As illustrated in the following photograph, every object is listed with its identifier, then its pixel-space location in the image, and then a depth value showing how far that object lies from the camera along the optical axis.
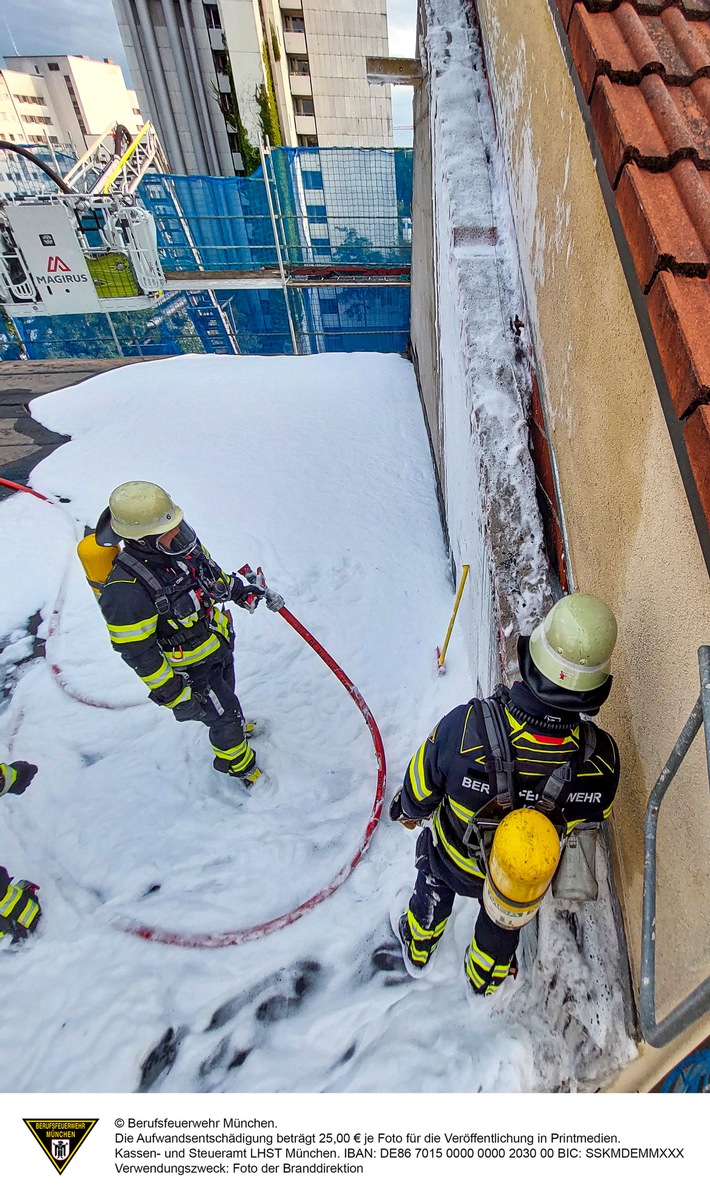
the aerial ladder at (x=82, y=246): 9.30
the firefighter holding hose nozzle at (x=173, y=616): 2.86
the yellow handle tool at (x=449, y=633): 3.52
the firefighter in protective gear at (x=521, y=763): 1.65
